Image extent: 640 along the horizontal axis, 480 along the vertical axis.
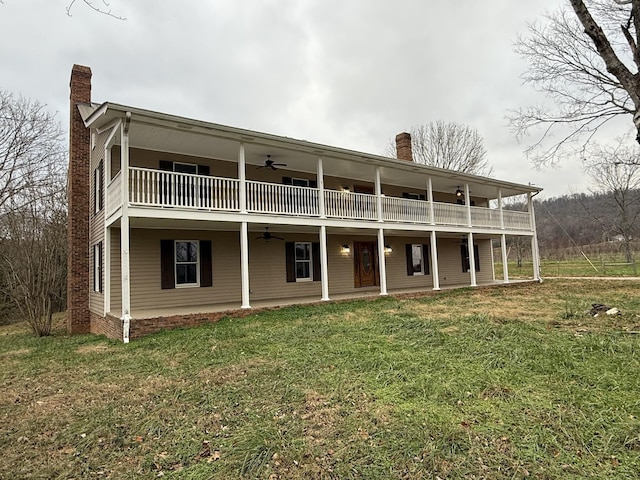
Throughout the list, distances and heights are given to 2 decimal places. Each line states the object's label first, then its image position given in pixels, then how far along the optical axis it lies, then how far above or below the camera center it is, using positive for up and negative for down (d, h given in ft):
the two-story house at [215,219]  29.40 +4.61
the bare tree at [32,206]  36.91 +10.13
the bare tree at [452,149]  102.83 +31.40
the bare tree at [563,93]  41.98 +21.06
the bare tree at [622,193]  97.30 +16.41
